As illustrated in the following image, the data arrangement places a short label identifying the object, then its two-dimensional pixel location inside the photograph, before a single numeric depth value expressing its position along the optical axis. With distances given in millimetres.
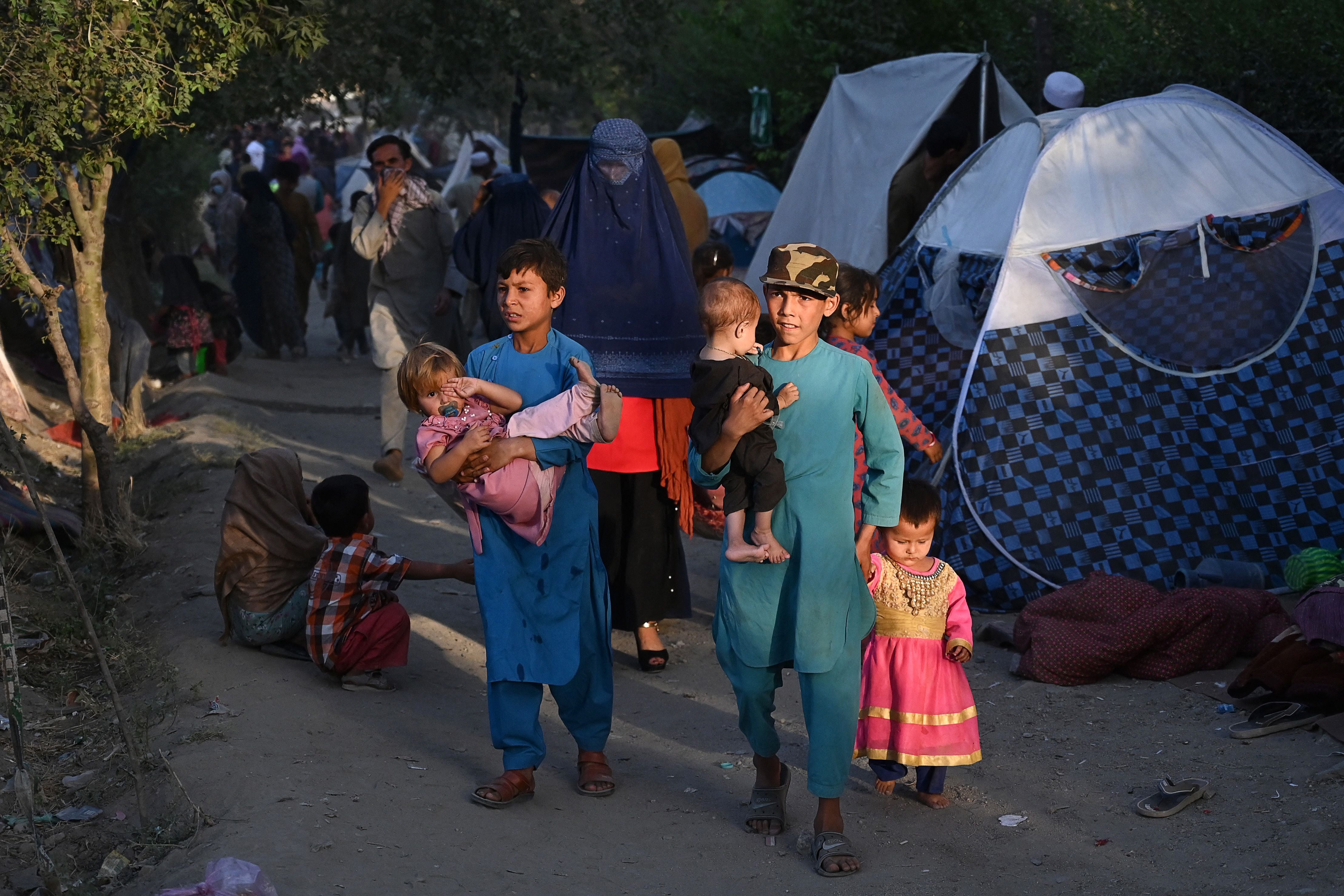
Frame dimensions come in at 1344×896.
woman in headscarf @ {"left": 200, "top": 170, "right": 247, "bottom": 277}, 14148
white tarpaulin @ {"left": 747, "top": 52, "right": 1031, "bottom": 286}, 8508
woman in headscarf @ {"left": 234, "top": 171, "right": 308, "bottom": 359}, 12156
